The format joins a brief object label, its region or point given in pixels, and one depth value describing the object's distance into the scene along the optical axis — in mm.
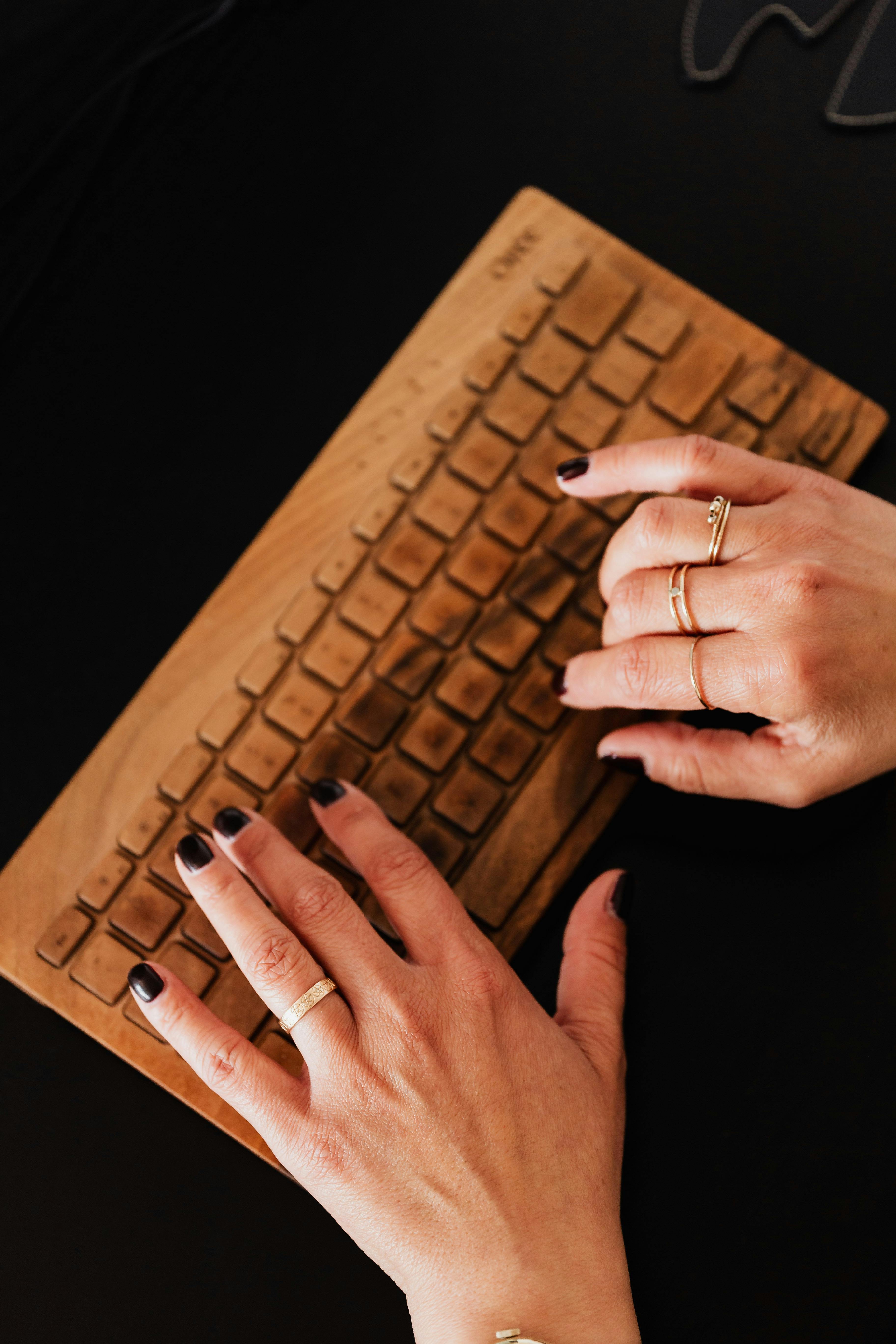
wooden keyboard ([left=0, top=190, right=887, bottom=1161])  720
